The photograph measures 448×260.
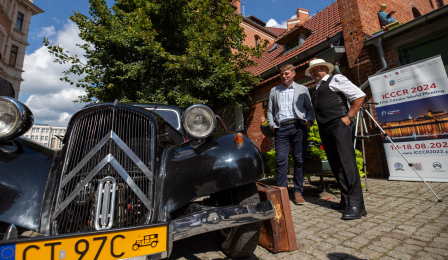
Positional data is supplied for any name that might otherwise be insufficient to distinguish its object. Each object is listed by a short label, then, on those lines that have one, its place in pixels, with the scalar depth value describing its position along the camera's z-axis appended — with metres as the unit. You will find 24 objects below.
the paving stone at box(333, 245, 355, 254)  1.79
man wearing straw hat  2.61
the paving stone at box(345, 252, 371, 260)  1.67
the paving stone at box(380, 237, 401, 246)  1.87
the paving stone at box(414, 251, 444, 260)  1.61
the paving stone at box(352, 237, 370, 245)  1.93
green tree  7.52
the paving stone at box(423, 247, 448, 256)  1.66
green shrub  3.73
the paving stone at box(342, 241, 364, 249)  1.86
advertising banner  3.91
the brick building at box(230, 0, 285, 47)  21.51
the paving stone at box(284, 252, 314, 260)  1.75
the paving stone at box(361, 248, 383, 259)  1.68
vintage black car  1.18
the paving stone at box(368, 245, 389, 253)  1.76
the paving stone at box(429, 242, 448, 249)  1.76
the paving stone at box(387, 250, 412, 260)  1.64
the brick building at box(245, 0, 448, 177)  4.85
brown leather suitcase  1.87
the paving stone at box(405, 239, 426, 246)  1.82
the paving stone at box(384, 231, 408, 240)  1.97
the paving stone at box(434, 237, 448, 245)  1.84
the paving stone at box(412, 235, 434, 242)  1.88
